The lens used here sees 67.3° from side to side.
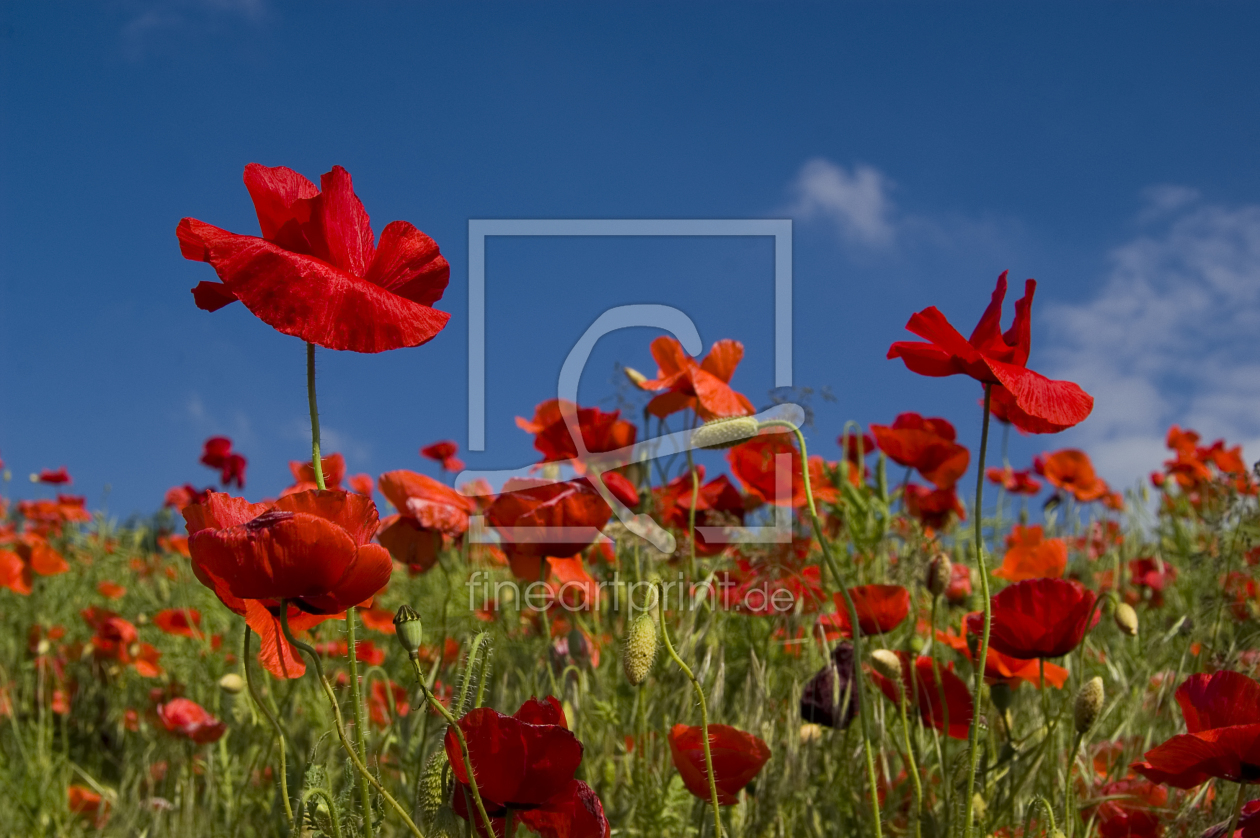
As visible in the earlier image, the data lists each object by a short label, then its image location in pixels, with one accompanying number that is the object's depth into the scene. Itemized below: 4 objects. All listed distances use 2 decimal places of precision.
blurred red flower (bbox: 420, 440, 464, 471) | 4.53
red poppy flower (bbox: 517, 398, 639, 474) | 0.66
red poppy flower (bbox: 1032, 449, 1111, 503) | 3.95
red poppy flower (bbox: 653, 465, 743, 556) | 0.69
